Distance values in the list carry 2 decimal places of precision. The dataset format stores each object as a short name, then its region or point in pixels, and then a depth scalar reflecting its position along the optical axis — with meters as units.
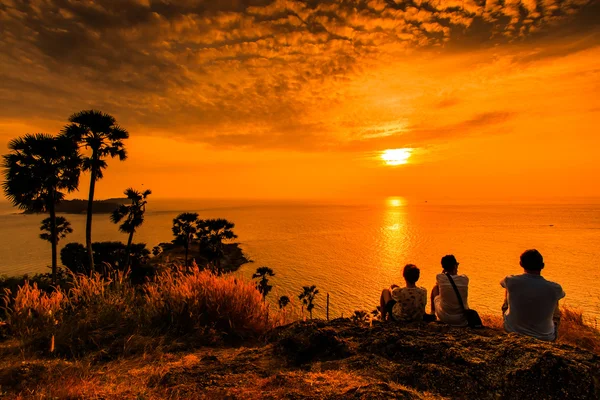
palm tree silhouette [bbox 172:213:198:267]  42.94
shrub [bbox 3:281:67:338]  4.96
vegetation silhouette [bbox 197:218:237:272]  44.03
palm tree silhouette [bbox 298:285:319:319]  36.22
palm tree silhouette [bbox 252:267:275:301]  37.62
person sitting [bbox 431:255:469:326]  5.17
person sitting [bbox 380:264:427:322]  5.27
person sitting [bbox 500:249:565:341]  4.45
